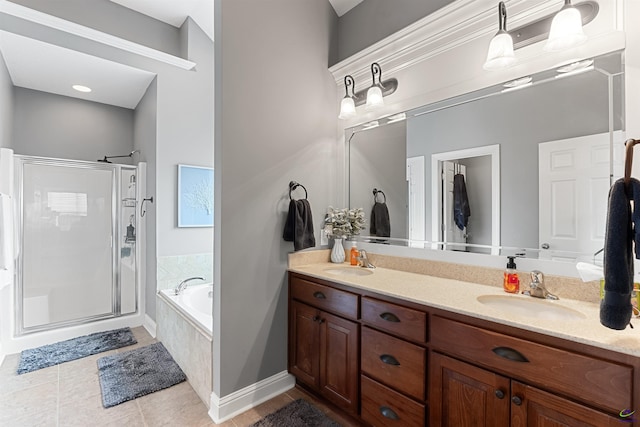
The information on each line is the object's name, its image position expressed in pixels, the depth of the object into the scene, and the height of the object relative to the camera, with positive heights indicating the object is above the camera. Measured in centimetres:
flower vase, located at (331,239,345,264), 240 -32
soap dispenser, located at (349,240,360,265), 232 -33
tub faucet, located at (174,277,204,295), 278 -70
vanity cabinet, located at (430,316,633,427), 93 -61
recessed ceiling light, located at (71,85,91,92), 331 +140
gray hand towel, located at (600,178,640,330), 89 -13
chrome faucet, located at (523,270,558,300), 142 -36
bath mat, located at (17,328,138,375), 251 -125
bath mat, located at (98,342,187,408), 208 -125
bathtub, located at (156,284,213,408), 201 -93
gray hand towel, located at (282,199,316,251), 209 -10
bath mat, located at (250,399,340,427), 178 -126
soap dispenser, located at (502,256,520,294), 151 -34
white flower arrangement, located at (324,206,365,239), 234 -8
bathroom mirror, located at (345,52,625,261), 136 +26
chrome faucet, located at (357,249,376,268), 225 -36
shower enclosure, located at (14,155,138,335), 292 -31
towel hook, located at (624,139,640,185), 92 +16
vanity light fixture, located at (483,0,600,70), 130 +85
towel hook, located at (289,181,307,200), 219 +20
